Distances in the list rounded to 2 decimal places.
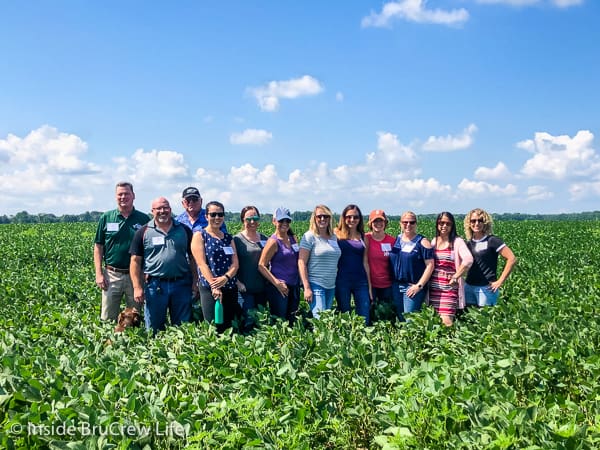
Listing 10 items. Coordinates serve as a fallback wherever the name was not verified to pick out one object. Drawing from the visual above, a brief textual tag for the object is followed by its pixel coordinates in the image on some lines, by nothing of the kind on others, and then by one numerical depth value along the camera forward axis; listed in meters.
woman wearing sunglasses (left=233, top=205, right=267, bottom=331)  5.75
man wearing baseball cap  6.18
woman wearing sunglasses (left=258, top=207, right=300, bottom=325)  5.71
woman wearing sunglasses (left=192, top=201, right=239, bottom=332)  5.40
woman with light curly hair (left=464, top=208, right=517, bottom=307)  6.03
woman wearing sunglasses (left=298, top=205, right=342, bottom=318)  5.82
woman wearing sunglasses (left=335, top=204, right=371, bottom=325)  6.01
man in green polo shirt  6.02
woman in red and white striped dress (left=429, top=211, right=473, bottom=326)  5.94
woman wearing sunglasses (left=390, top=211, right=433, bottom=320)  5.96
